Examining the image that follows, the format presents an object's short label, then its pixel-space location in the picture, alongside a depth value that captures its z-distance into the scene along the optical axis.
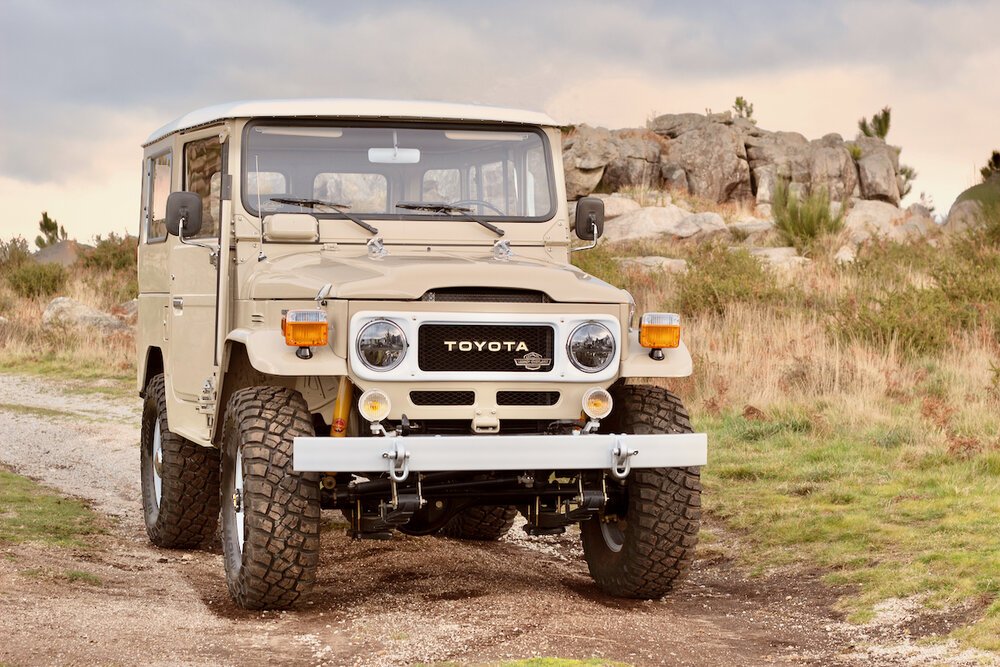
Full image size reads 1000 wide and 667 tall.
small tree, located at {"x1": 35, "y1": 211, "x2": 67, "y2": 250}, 42.35
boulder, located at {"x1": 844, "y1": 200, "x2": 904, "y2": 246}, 25.94
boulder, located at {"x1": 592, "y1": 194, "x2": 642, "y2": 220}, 37.45
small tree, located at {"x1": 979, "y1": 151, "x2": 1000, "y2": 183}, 34.91
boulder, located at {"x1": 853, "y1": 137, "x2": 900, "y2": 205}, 50.28
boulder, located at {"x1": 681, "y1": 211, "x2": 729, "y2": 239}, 32.38
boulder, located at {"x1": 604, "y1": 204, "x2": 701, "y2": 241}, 32.38
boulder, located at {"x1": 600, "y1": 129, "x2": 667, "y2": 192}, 45.31
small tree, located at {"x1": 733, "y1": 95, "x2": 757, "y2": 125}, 54.34
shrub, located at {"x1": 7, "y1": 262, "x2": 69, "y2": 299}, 30.27
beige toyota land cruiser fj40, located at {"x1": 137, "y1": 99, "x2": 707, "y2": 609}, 5.62
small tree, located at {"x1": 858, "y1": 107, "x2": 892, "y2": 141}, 53.22
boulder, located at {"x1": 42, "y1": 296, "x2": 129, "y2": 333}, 24.55
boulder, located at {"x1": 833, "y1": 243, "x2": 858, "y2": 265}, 22.03
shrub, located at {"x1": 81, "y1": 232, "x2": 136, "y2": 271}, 33.50
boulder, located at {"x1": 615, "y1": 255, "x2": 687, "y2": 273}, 22.55
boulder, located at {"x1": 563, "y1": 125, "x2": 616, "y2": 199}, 44.12
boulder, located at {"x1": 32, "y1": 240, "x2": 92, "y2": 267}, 35.16
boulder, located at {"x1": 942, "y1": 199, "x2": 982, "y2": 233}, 23.79
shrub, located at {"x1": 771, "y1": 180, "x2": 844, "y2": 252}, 25.69
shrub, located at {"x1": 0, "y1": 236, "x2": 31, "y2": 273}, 33.31
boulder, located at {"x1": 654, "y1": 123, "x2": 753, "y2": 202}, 47.34
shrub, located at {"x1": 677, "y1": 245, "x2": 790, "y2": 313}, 18.23
